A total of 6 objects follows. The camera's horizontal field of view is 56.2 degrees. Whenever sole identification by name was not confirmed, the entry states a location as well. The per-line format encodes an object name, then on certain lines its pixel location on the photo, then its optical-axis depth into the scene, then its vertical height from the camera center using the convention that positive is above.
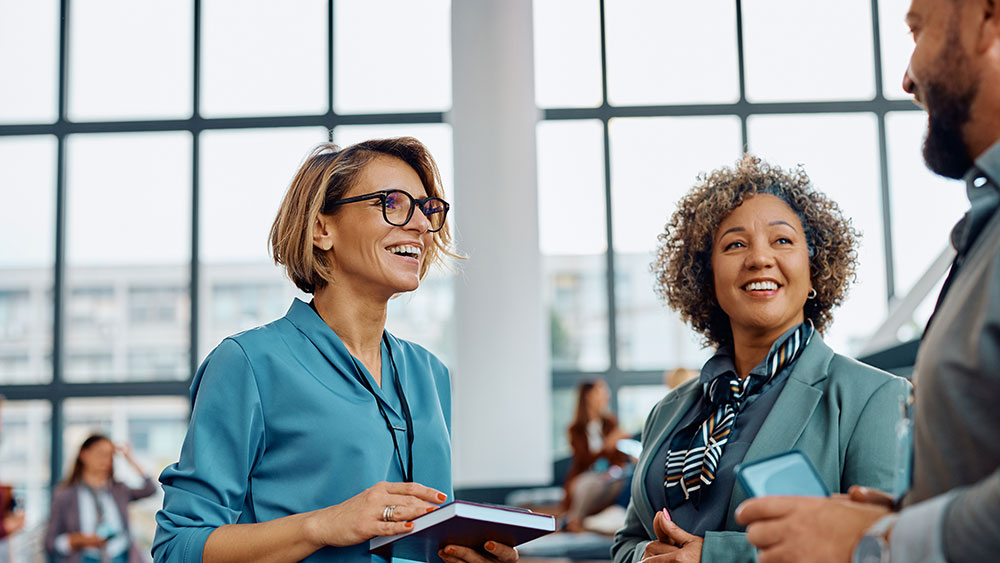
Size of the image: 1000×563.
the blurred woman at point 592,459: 4.83 -0.78
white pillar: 6.90 +0.59
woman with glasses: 1.56 -0.13
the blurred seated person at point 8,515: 5.26 -1.01
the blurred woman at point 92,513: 5.53 -1.07
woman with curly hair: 1.66 -0.09
